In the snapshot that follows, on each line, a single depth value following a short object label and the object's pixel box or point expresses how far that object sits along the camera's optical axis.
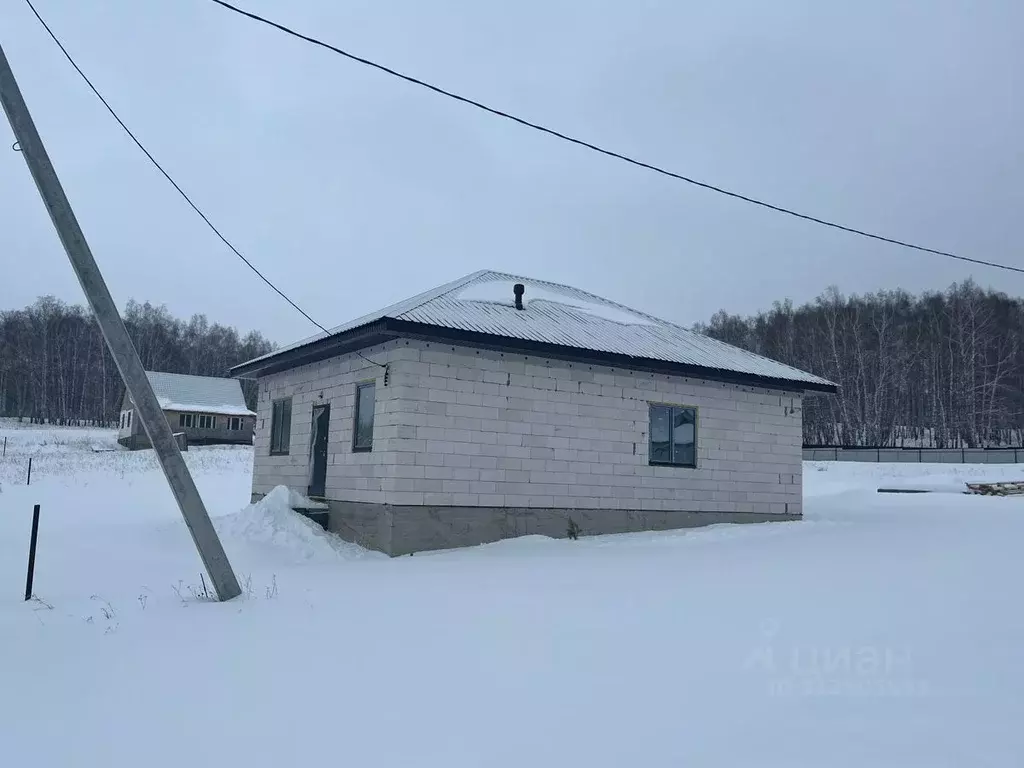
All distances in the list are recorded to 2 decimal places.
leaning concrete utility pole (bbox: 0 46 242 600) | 6.93
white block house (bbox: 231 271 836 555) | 11.57
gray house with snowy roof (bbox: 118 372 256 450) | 48.03
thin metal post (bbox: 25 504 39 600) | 7.50
